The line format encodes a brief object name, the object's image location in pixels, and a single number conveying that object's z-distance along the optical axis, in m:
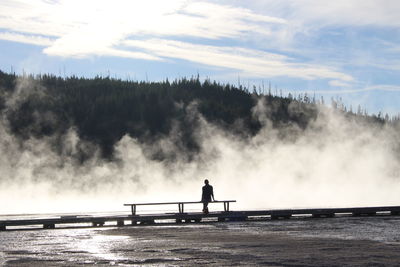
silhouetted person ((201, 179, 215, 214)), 30.19
